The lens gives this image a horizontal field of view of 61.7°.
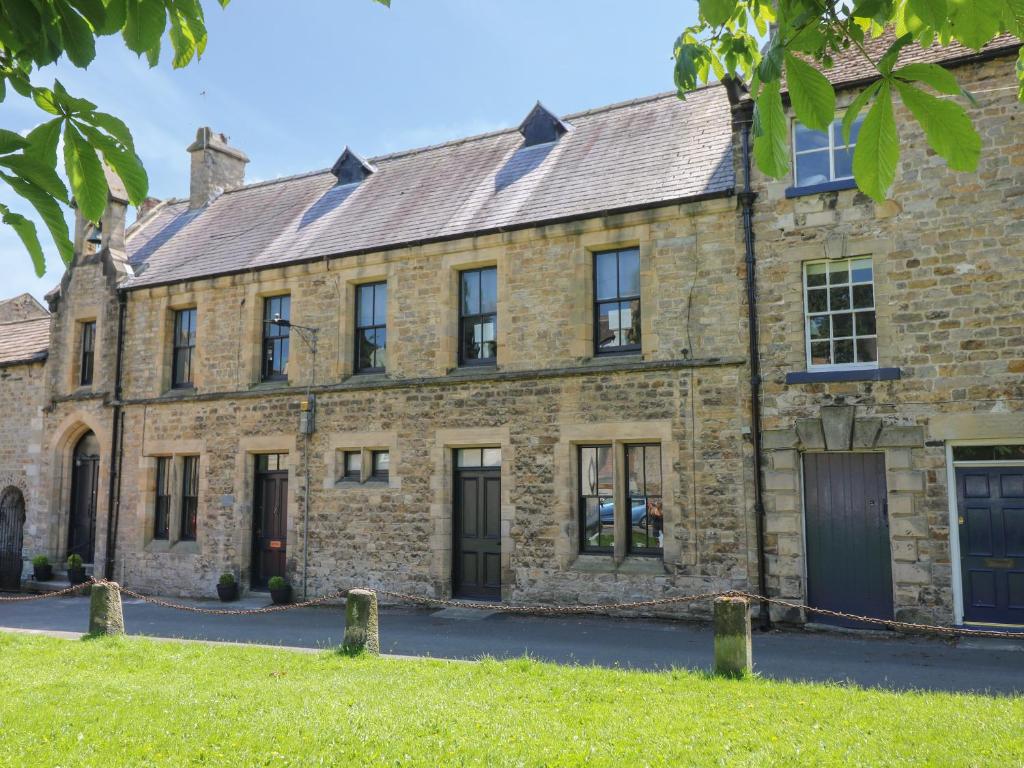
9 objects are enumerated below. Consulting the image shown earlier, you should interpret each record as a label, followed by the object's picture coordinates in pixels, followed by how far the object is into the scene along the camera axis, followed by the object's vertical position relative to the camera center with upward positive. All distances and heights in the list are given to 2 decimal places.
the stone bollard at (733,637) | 8.12 -1.37
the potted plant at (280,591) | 15.57 -1.76
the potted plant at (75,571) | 18.27 -1.64
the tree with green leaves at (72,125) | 2.30 +1.01
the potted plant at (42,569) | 18.66 -1.62
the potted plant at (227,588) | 16.19 -1.78
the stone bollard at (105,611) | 11.18 -1.53
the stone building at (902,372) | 11.02 +1.60
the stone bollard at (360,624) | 9.62 -1.46
